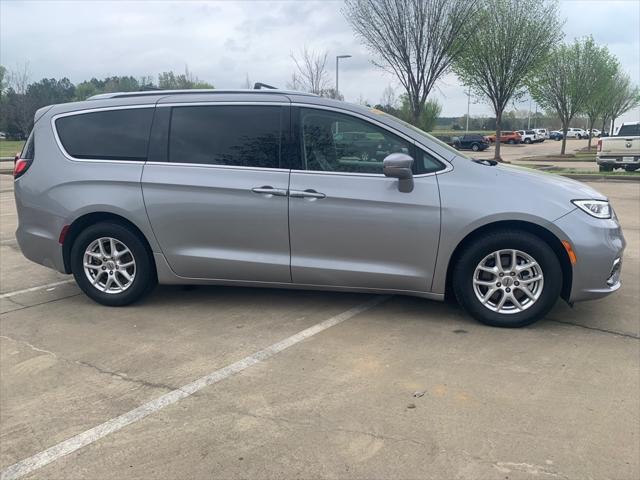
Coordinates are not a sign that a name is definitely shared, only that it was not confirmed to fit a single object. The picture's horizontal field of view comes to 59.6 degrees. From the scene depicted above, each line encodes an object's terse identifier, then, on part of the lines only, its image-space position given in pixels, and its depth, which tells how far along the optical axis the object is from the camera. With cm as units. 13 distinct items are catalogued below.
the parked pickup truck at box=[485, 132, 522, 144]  5725
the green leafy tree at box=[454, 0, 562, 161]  2195
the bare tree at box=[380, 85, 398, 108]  3646
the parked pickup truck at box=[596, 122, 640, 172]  1853
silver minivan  414
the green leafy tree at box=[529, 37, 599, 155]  3097
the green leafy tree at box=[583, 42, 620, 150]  3109
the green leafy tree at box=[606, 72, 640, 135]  3856
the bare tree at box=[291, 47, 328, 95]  2541
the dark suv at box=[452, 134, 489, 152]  4462
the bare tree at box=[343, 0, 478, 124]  1717
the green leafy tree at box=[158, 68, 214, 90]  3348
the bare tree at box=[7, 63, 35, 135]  3453
